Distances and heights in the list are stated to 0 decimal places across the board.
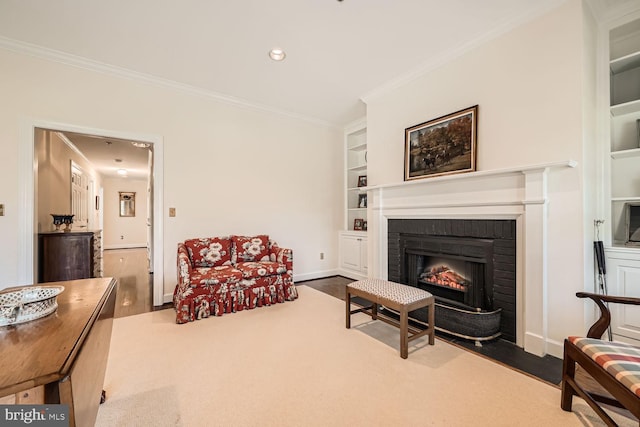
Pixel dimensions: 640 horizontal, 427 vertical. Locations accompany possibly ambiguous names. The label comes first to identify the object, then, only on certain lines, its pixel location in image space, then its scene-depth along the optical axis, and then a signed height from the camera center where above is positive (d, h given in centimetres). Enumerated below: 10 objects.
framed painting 258 +71
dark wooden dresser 304 -51
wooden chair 109 -71
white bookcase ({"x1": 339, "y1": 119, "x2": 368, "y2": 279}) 457 +27
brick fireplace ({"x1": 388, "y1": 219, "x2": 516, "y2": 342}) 230 -52
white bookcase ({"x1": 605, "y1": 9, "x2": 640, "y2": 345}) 204 +40
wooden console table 71 -42
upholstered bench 206 -73
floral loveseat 283 -71
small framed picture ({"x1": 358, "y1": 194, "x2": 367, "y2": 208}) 472 +22
